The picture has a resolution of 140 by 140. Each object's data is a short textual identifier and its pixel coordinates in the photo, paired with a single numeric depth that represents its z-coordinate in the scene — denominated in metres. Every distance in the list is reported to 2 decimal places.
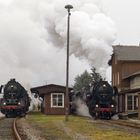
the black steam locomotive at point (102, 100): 38.28
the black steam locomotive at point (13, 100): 41.06
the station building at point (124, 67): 54.81
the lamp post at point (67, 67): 33.03
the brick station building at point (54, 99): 48.22
